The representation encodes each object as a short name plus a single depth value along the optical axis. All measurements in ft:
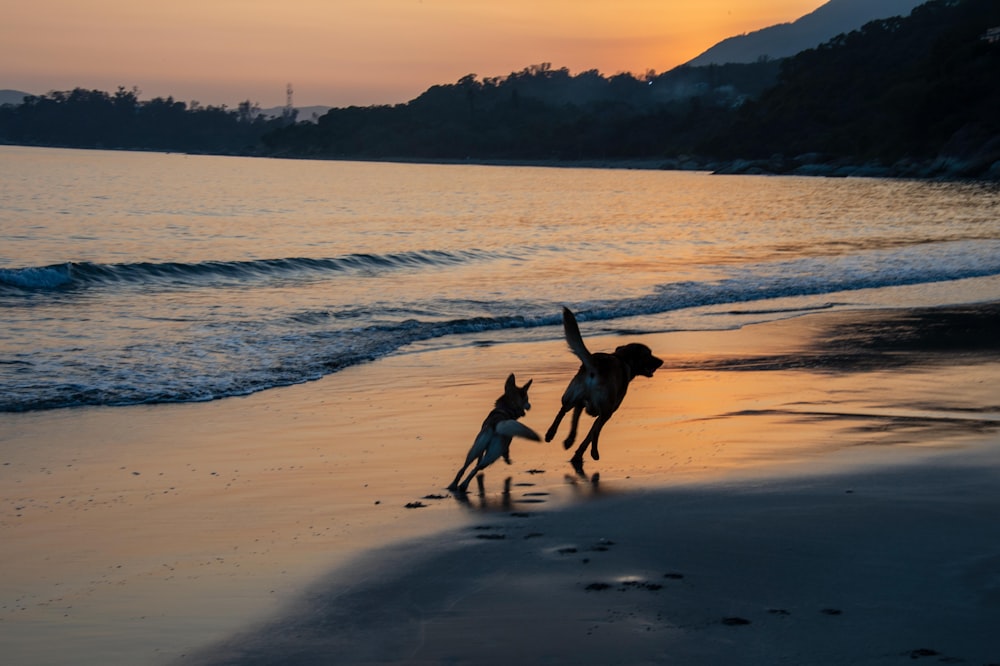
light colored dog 20.66
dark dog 22.62
